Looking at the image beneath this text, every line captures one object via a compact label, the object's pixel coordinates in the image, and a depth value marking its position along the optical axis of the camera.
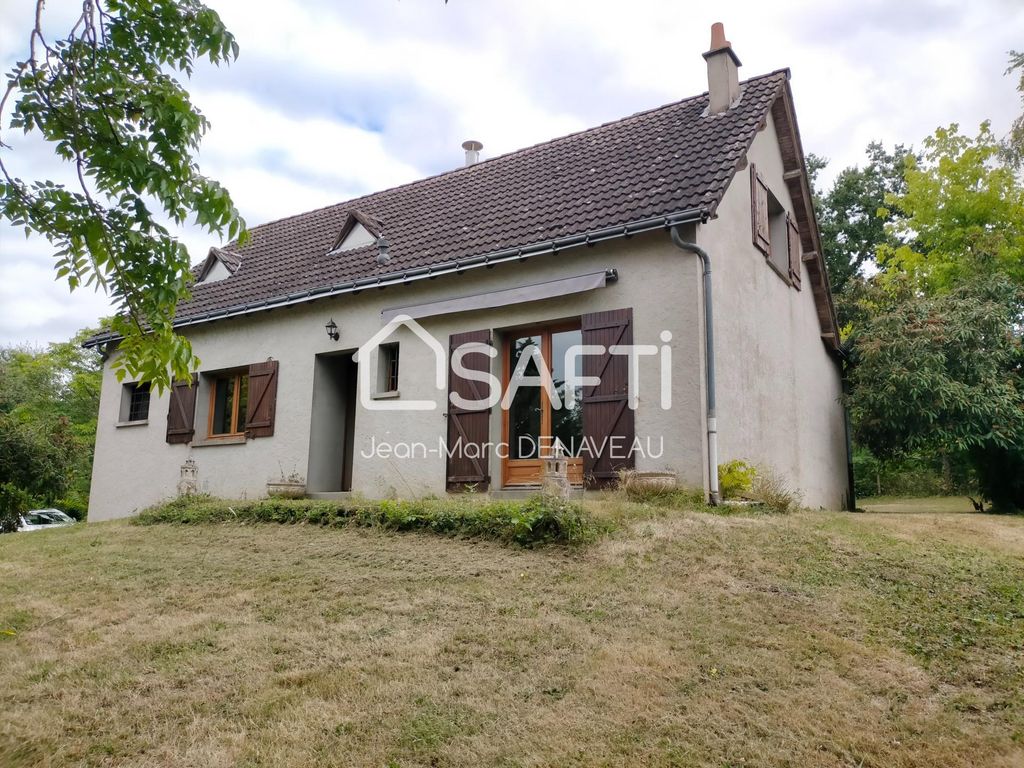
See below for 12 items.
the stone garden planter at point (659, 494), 8.01
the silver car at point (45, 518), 23.52
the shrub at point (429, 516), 6.56
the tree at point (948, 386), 11.61
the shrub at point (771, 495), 8.73
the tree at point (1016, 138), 12.08
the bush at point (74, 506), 29.19
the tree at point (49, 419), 17.91
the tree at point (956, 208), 17.97
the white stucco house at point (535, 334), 8.85
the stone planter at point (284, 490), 10.71
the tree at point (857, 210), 27.42
